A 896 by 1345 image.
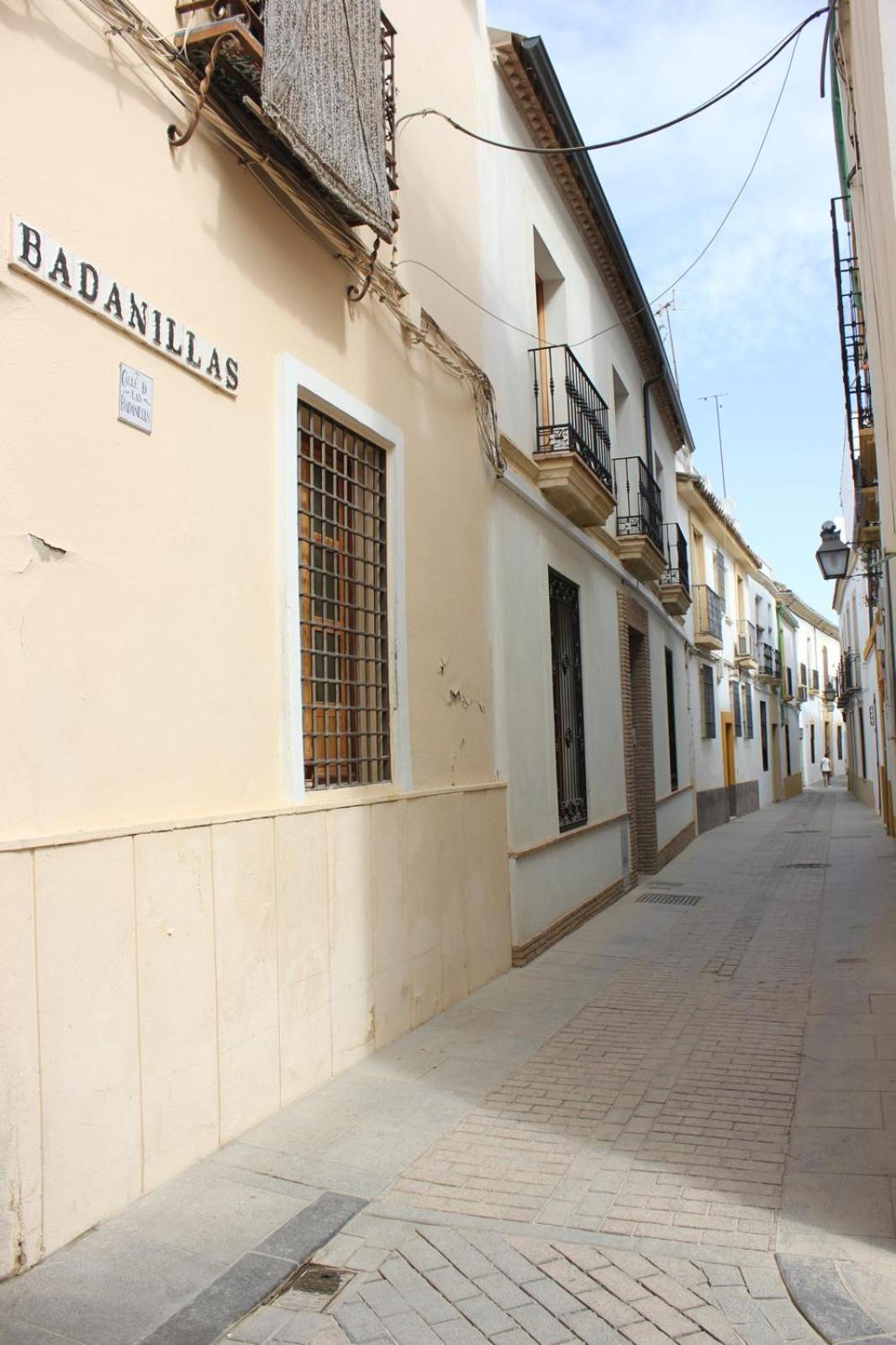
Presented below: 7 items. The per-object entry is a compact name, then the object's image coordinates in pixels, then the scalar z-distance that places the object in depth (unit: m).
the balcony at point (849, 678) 25.39
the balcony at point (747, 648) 25.34
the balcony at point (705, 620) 19.62
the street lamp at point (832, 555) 13.83
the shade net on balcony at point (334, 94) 4.53
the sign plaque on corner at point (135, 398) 3.77
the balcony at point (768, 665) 29.14
